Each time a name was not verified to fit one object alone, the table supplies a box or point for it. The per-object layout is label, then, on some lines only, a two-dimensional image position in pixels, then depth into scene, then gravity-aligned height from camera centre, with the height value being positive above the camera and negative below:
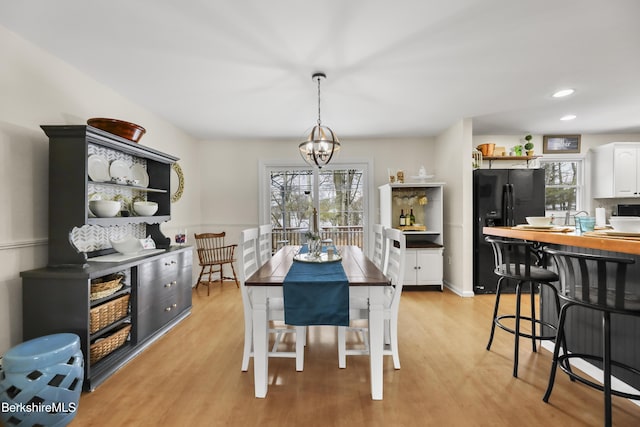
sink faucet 4.41 -0.09
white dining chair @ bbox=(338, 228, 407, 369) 2.04 -0.67
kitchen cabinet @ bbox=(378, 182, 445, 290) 4.31 -0.18
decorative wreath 4.15 +0.44
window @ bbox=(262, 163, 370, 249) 5.02 +0.30
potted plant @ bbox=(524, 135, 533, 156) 4.46 +1.00
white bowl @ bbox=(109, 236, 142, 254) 2.60 -0.29
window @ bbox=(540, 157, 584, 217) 4.83 +0.44
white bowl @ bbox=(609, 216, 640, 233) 1.68 -0.08
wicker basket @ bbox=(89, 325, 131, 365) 2.07 -0.98
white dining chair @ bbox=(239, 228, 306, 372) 2.02 -0.72
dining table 1.81 -0.63
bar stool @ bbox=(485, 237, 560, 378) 2.08 -0.44
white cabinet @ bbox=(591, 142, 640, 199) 4.34 +0.62
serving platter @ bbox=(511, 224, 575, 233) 2.19 -0.13
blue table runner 1.78 -0.54
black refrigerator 4.12 +0.11
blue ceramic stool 1.52 -0.92
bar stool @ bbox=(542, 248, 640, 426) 1.41 -0.45
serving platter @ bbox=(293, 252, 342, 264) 2.32 -0.38
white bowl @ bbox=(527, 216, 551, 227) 2.33 -0.08
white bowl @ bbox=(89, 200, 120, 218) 2.40 +0.05
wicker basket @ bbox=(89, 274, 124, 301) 2.09 -0.54
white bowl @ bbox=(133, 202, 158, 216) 2.93 +0.05
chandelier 2.55 +0.59
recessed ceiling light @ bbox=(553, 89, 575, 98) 3.07 +1.27
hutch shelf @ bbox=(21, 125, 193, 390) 1.95 -0.46
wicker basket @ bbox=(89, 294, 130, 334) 2.05 -0.74
